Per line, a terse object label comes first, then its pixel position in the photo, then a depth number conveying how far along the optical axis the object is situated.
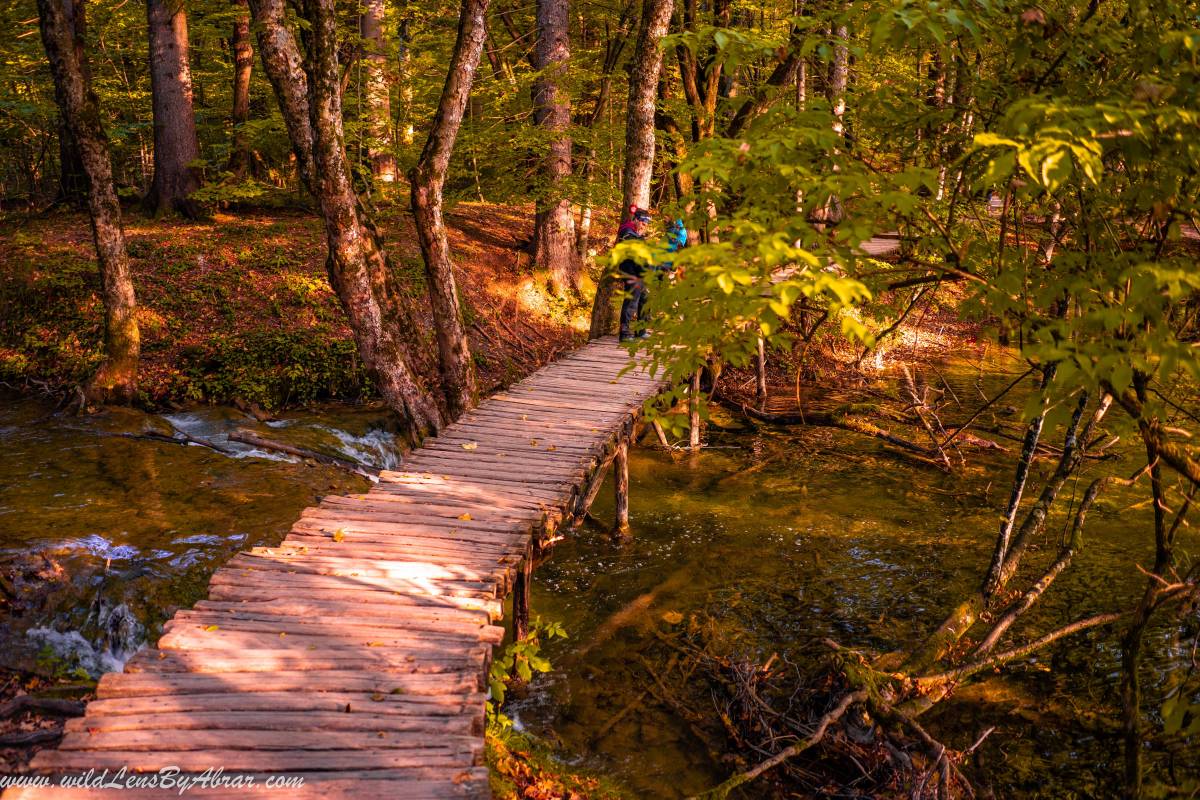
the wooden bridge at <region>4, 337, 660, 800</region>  4.10
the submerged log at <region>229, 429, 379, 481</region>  11.18
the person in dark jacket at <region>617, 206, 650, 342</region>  11.80
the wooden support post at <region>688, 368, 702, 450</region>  12.83
